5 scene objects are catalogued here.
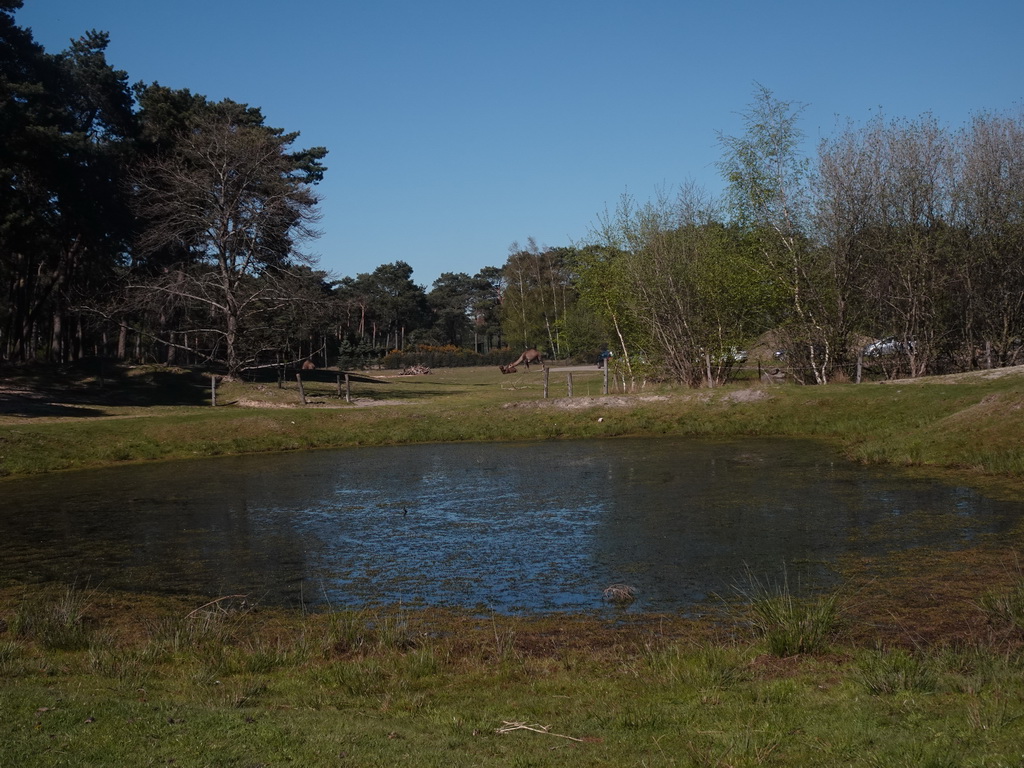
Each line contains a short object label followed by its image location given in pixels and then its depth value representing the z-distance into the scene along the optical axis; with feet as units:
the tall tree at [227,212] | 143.54
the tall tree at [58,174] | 128.16
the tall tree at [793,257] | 113.09
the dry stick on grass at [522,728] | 20.27
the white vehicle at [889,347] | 112.88
